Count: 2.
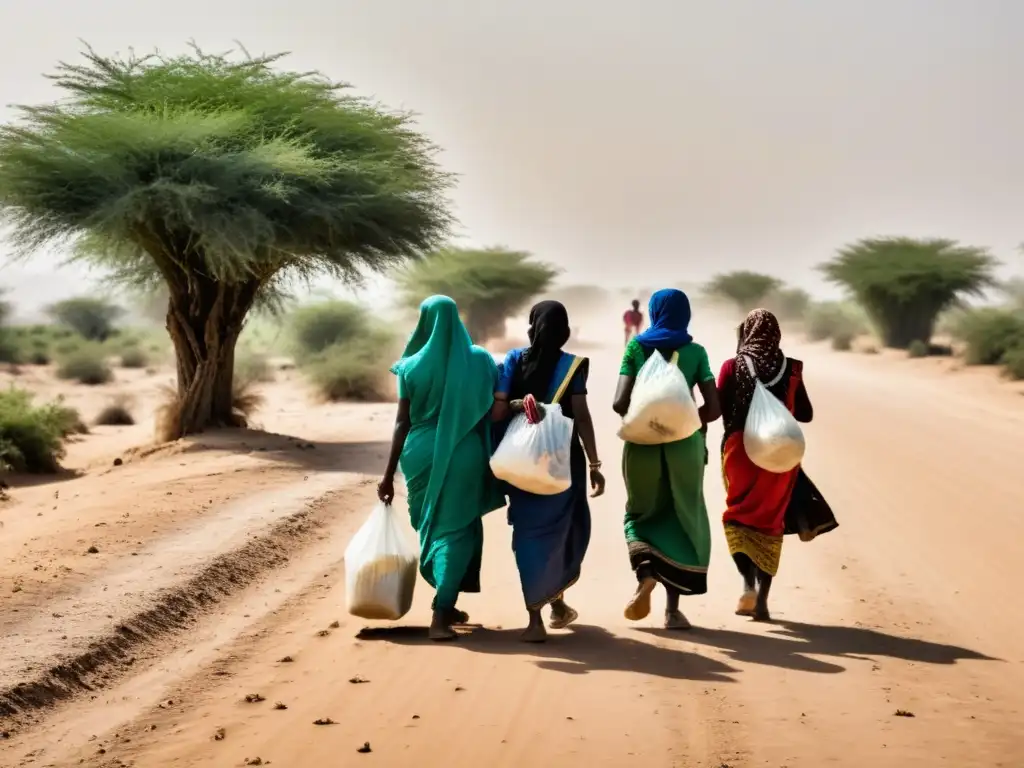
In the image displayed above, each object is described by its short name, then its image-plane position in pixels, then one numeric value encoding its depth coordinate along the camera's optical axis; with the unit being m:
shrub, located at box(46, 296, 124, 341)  56.66
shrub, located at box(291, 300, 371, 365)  41.53
